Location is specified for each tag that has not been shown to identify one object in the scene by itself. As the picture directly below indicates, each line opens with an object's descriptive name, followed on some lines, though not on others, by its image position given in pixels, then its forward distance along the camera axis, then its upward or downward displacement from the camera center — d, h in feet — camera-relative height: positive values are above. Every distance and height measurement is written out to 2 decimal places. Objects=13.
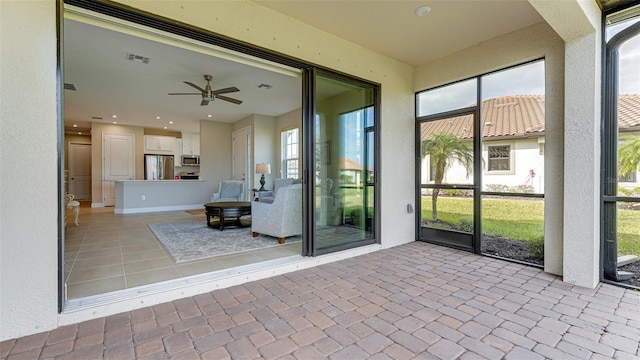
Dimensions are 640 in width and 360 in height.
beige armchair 13.67 -1.80
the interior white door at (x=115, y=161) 29.58 +2.01
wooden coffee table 16.90 -1.96
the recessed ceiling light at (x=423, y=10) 9.49 +5.90
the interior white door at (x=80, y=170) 34.99 +1.20
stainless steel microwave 33.19 +2.33
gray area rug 11.84 -3.13
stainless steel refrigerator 31.55 +1.43
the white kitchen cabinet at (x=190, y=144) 33.63 +4.37
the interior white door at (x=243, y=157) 26.86 +2.23
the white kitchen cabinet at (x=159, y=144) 31.80 +4.14
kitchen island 24.21 -1.51
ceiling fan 15.71 +5.07
